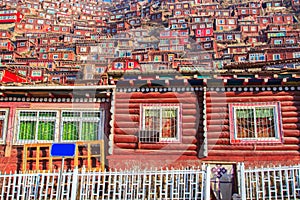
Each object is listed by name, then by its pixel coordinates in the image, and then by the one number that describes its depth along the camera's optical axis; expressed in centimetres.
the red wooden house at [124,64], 5911
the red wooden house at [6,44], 7779
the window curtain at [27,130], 1537
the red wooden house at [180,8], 9700
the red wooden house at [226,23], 8681
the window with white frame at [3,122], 1530
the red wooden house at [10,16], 9975
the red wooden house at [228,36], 7838
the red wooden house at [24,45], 8212
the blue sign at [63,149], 877
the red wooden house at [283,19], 8475
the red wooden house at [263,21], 8656
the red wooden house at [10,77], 2808
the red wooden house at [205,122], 1467
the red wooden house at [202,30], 8081
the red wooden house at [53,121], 1505
